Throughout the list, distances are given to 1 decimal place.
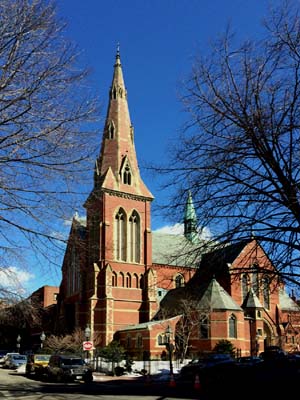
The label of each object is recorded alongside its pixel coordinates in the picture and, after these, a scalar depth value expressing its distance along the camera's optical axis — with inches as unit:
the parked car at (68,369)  1035.9
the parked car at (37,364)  1200.8
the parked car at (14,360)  1659.9
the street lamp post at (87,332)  1391.9
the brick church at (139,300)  1829.5
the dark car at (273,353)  1421.3
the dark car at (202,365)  1007.0
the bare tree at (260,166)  462.6
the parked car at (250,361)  1106.9
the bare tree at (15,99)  363.6
